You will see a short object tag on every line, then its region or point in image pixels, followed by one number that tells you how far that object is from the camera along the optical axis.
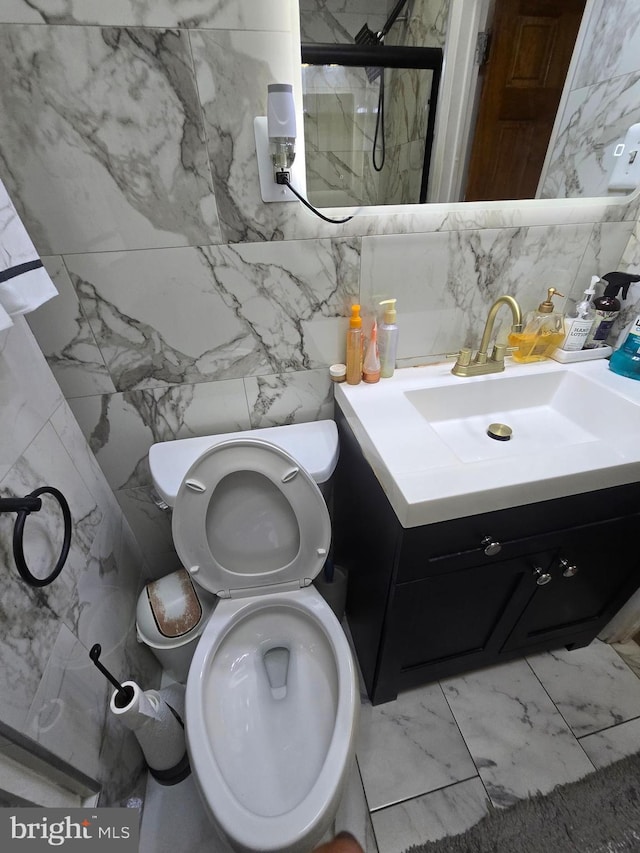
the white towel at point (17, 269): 0.56
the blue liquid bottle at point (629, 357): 0.97
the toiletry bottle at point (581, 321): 1.05
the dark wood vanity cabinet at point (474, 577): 0.77
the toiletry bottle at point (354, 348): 0.94
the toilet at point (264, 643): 0.69
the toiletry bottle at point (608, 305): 1.02
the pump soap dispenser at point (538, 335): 1.07
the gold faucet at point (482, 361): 1.02
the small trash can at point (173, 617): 1.00
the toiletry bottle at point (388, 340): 0.96
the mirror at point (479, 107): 0.78
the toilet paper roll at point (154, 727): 0.77
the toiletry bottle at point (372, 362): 0.97
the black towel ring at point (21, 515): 0.54
